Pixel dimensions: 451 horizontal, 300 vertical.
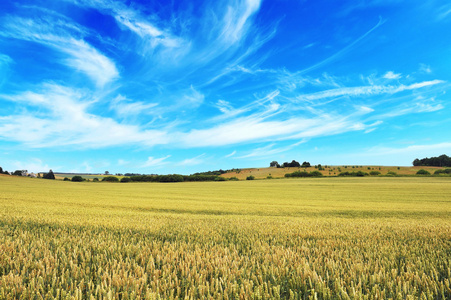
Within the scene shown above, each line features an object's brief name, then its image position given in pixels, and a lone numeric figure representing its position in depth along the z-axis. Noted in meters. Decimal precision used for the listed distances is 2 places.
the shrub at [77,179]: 74.25
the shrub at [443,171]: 66.94
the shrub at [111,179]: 79.21
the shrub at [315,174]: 76.69
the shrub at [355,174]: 71.39
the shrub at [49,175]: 78.91
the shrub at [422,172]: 65.94
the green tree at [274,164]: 103.82
